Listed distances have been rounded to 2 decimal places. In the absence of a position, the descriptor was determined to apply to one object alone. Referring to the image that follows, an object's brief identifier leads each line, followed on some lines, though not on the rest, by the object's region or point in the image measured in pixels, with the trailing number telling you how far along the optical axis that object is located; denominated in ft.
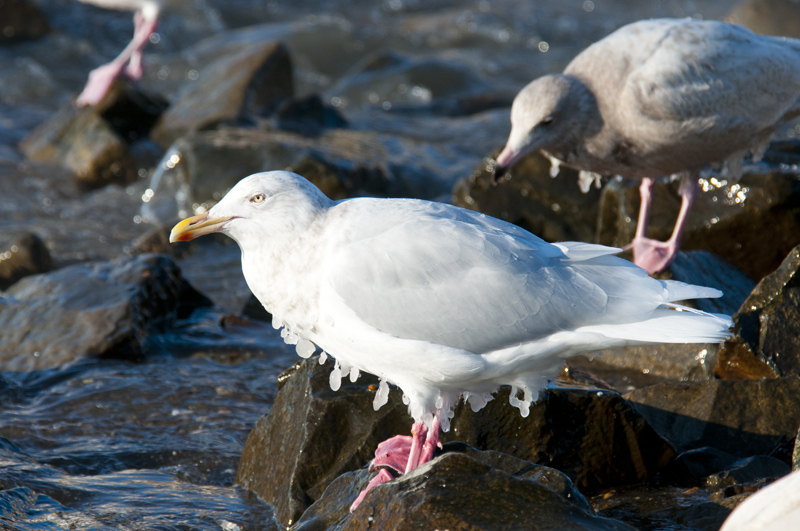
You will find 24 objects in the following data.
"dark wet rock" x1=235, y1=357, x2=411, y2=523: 28.50
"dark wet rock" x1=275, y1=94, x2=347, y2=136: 70.95
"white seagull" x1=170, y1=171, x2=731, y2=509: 24.11
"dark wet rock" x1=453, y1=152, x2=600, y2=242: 52.47
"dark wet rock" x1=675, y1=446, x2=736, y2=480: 28.91
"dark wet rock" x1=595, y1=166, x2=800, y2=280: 43.50
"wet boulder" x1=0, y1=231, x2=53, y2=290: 50.06
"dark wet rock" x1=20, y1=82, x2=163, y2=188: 70.64
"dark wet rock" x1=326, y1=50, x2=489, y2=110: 89.35
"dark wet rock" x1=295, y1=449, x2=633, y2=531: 20.42
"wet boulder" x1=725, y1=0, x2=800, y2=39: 110.32
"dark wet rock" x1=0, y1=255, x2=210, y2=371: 40.93
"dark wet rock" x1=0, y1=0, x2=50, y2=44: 103.40
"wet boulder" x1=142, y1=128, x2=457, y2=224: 57.06
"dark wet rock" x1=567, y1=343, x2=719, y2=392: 35.83
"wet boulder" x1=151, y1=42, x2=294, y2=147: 71.77
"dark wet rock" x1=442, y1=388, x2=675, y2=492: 28.66
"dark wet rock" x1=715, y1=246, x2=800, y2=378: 30.99
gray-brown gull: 38.86
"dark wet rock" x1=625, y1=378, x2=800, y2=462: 29.60
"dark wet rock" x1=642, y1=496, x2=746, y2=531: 24.90
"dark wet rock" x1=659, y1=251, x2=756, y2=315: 38.81
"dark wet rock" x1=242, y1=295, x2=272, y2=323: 46.68
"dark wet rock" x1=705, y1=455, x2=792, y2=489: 27.22
